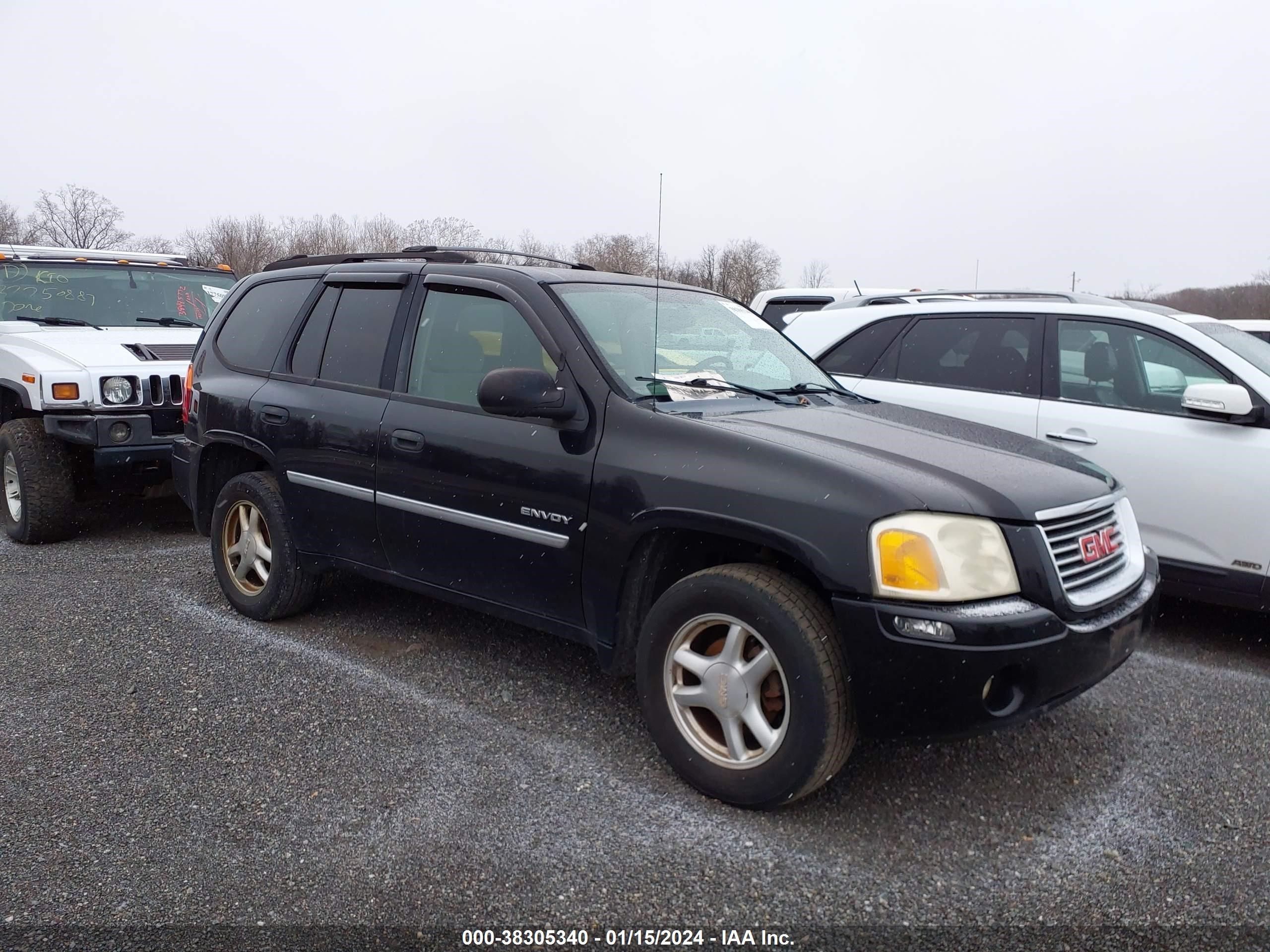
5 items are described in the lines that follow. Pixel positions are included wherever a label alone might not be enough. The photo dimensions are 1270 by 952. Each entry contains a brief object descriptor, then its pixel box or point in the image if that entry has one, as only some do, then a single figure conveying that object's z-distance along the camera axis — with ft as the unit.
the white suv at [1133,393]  14.35
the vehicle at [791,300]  32.89
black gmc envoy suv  9.13
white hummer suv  19.60
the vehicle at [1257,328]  28.22
